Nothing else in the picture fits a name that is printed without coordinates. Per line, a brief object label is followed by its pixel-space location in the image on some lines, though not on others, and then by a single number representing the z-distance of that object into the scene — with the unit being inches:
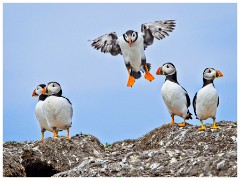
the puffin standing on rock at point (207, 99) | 718.5
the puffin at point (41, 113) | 781.3
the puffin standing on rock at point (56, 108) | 737.0
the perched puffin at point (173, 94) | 742.5
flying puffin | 913.5
